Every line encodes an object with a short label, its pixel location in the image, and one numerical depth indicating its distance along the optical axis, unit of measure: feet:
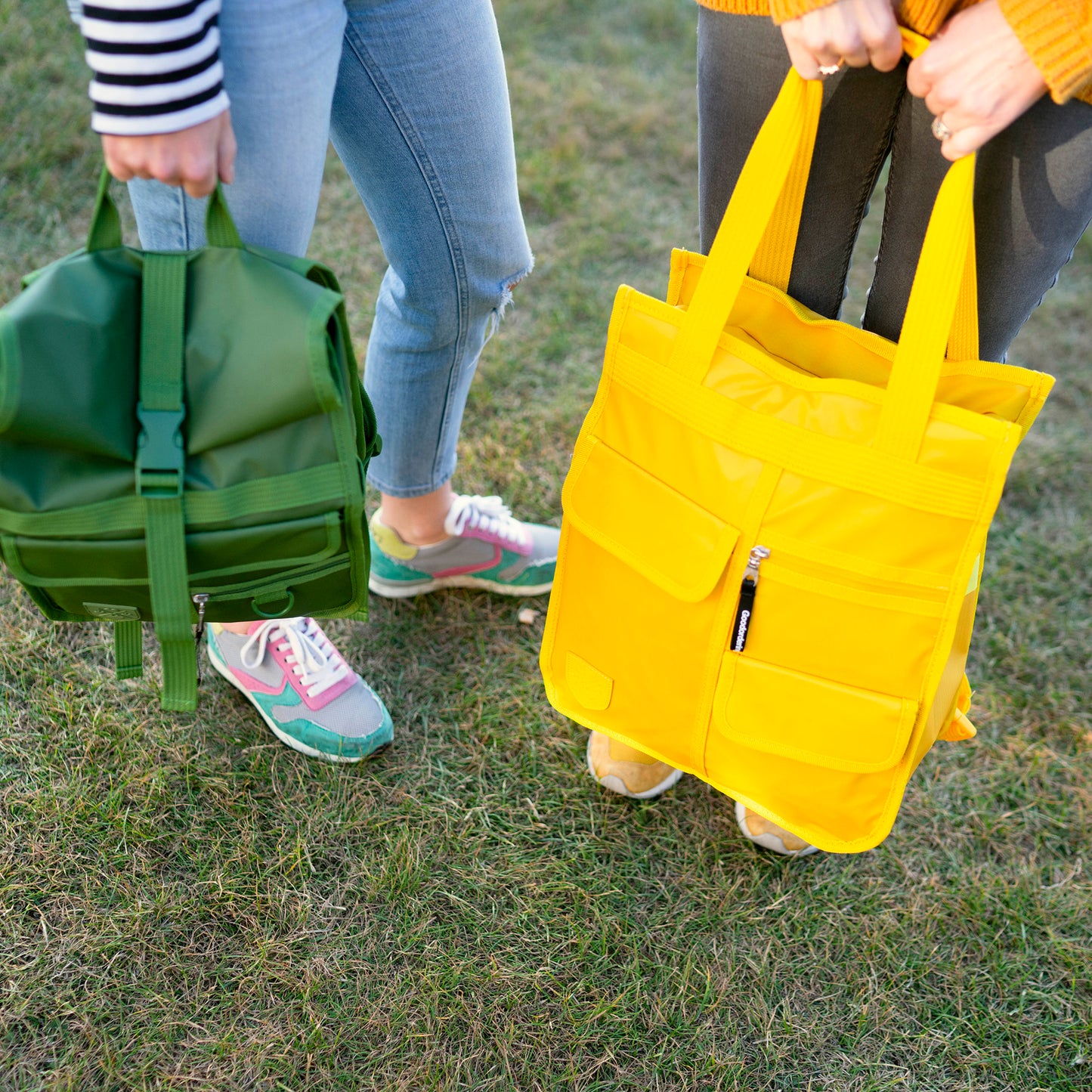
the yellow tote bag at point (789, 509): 3.82
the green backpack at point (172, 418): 3.54
